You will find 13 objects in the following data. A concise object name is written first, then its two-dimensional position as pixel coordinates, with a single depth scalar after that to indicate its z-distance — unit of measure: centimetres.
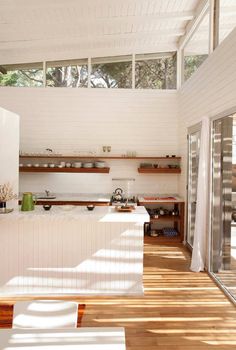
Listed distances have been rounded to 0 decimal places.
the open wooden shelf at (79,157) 700
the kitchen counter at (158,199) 664
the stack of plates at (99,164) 707
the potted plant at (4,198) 404
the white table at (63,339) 163
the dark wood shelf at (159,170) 704
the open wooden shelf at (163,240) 681
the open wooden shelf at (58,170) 695
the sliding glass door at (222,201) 470
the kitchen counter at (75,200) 646
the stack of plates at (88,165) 703
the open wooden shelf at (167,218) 683
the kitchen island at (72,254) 402
